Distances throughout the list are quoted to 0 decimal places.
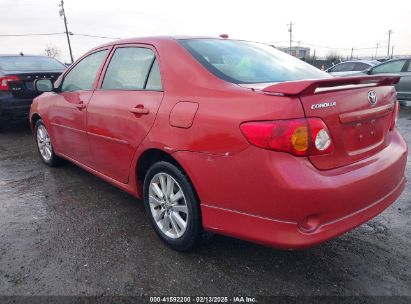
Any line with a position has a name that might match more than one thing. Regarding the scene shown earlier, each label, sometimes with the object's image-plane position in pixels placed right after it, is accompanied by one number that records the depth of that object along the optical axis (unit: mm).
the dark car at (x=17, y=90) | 6852
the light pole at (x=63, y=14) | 40594
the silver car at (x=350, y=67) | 13620
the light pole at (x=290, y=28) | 64812
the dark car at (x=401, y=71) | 10227
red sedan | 2057
